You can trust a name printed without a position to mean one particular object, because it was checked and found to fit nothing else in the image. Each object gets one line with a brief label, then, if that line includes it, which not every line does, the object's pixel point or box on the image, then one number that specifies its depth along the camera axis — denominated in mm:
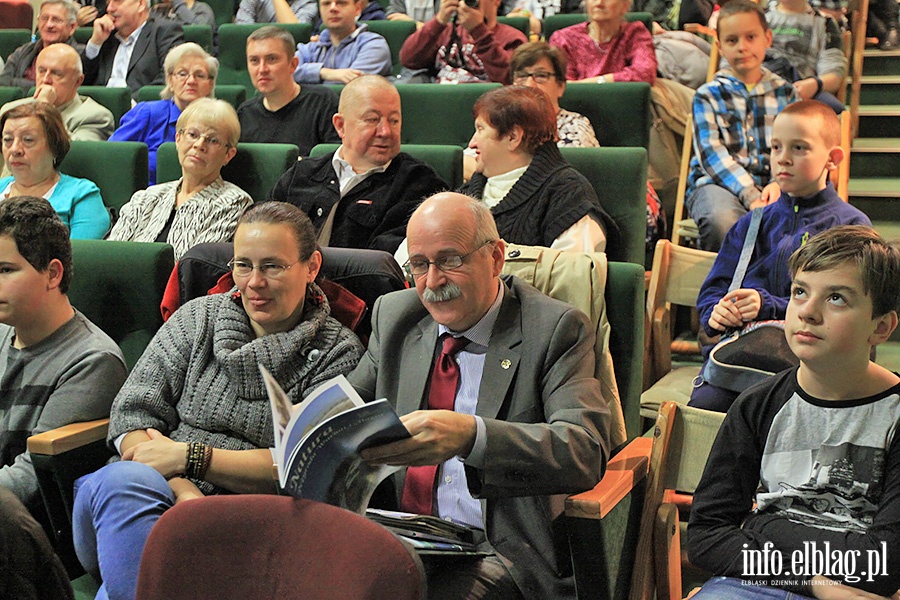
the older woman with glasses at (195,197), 2939
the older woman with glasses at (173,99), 3867
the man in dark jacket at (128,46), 4961
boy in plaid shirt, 3428
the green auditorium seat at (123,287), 2365
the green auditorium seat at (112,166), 3205
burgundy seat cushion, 1203
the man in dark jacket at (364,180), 2793
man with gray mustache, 1620
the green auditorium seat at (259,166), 3094
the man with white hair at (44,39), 4969
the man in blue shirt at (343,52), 4422
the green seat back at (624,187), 2791
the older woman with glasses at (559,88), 3358
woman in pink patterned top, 3943
